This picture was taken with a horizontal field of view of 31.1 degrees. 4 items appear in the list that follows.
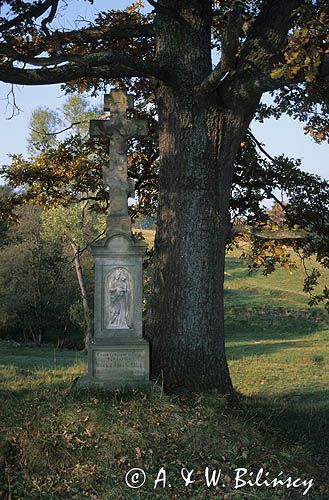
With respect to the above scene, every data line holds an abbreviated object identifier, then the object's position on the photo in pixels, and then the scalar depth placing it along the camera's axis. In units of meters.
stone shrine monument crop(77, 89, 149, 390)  8.27
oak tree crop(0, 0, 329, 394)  8.25
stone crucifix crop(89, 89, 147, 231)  8.73
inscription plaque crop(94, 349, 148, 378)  8.27
